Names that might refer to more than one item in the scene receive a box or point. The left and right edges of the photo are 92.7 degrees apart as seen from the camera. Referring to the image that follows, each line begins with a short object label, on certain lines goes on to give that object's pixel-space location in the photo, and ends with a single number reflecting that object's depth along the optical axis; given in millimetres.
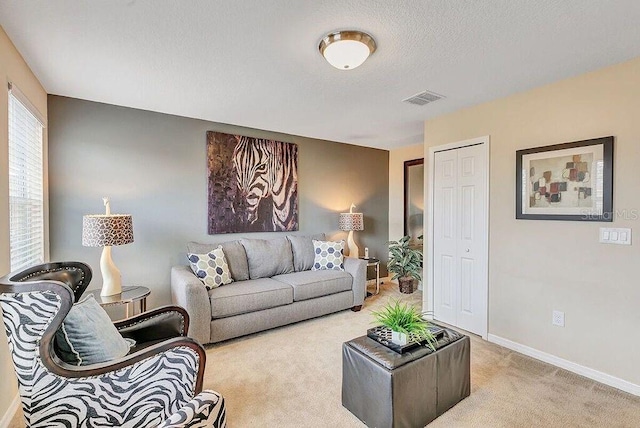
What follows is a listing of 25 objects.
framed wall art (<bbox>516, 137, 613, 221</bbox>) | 2307
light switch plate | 2213
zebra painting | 3754
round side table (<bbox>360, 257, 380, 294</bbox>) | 4605
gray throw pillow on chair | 1378
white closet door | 3121
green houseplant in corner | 4742
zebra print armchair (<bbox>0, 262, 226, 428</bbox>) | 1215
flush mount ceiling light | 1848
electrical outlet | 2540
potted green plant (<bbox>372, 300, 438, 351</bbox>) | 1902
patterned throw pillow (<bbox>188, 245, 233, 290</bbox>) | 3156
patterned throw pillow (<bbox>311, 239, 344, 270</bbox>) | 4039
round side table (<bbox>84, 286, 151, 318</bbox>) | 2482
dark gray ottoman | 1690
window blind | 2096
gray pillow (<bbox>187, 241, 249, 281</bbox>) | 3438
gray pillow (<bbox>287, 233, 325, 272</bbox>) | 4082
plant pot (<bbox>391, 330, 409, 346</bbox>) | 1876
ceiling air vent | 2820
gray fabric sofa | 2883
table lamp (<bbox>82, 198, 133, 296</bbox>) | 2484
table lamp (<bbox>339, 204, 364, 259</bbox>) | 4684
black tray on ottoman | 1846
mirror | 5055
